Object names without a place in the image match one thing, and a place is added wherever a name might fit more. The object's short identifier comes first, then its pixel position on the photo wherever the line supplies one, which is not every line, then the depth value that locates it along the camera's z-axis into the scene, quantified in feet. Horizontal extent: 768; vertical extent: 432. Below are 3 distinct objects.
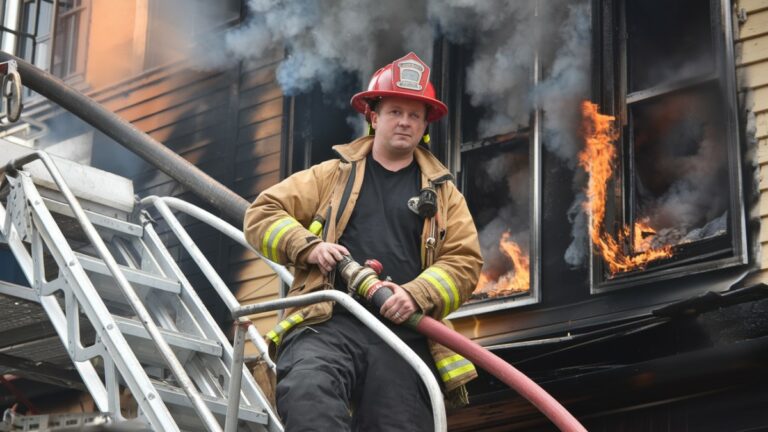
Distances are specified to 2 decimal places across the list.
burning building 43.06
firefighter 29.09
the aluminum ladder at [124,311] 33.86
